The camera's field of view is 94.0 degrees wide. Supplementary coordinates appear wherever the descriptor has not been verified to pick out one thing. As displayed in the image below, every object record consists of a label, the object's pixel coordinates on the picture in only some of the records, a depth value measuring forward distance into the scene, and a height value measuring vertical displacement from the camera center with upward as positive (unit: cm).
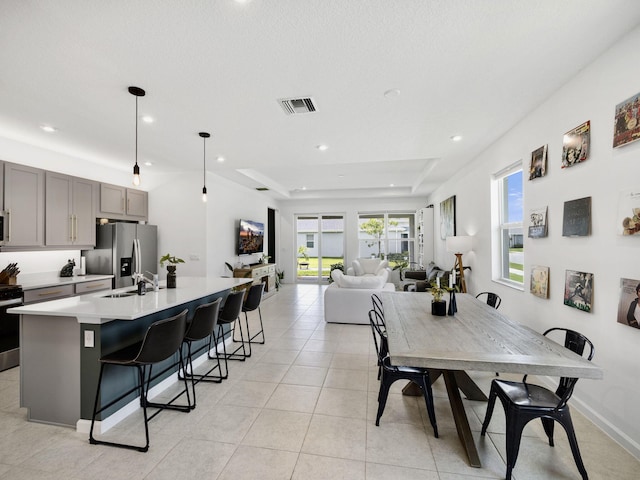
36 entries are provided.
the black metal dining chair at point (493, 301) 335 -68
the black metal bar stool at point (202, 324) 269 -78
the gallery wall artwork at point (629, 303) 191 -41
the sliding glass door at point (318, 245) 995 -15
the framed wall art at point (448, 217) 607 +52
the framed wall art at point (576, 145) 233 +79
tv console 664 -80
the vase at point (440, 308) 267 -60
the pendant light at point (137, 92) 258 +131
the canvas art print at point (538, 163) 290 +78
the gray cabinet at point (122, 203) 486 +66
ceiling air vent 286 +135
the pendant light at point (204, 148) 372 +132
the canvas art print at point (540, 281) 285 -40
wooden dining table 165 -68
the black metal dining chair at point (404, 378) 222 -105
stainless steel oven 321 -97
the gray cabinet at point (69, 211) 405 +42
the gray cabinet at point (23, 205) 355 +43
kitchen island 222 -89
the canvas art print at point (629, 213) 190 +19
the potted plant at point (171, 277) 332 -42
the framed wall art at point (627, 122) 190 +79
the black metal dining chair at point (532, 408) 173 -100
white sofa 511 -101
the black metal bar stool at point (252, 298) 378 -74
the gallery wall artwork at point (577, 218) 232 +19
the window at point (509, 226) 367 +19
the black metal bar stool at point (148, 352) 209 -84
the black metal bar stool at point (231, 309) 329 -76
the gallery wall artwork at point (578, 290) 232 -40
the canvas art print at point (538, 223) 290 +18
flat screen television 699 +9
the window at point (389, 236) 965 +15
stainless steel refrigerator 471 -21
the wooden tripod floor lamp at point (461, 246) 488 -9
